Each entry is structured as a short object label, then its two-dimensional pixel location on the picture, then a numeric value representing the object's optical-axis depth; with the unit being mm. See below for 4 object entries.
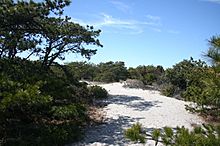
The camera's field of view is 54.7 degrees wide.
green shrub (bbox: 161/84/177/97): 13571
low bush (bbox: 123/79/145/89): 15623
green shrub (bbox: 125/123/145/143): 2907
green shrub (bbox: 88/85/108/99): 11914
